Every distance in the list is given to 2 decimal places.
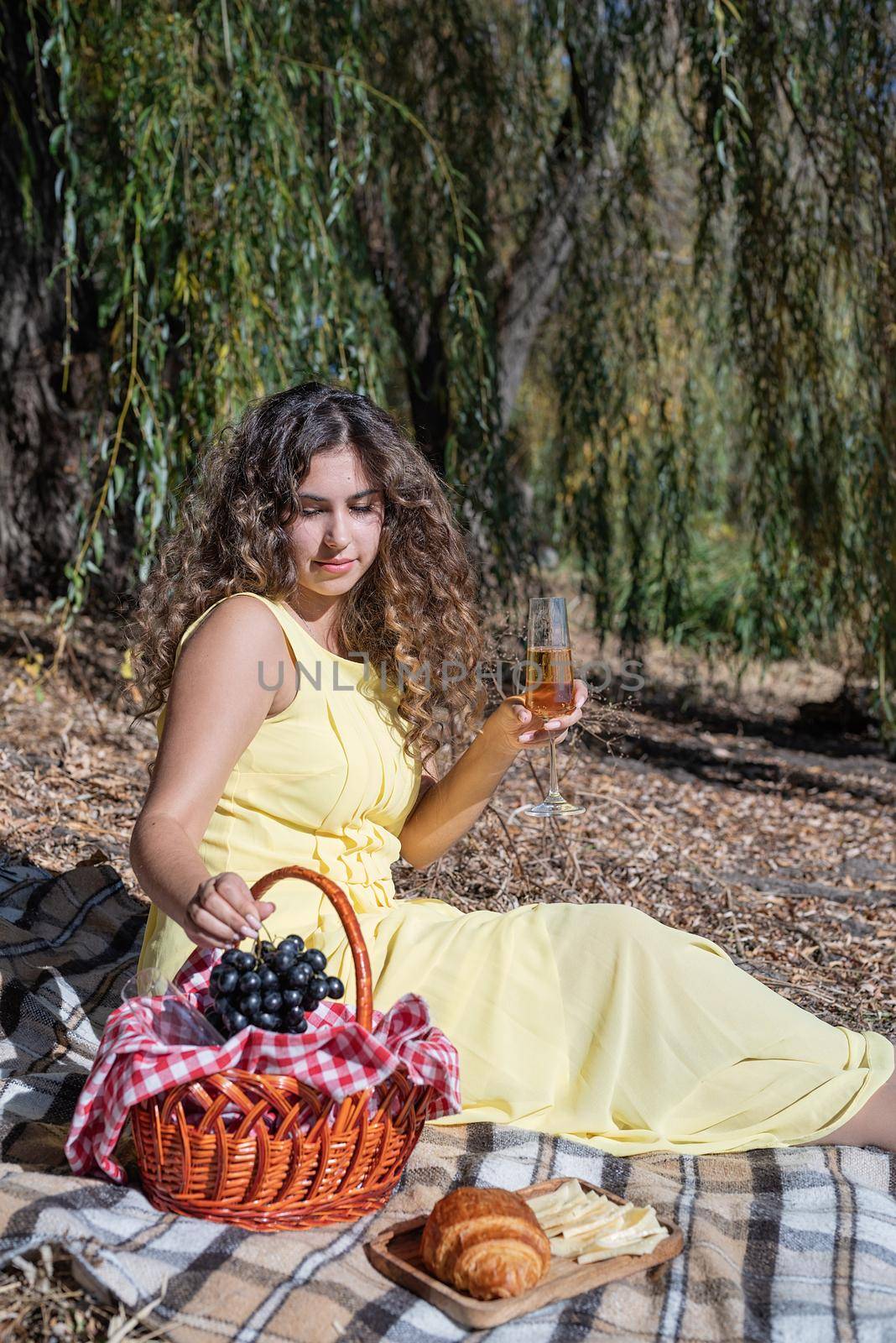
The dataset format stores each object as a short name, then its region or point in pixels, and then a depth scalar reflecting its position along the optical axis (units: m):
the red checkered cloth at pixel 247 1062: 1.91
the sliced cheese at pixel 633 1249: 2.03
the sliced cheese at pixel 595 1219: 2.08
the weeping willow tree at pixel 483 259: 4.18
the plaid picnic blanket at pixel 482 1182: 1.87
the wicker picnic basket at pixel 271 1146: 1.93
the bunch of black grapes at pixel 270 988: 1.96
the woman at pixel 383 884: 2.40
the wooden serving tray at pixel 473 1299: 1.88
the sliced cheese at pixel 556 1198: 2.14
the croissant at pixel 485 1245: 1.89
